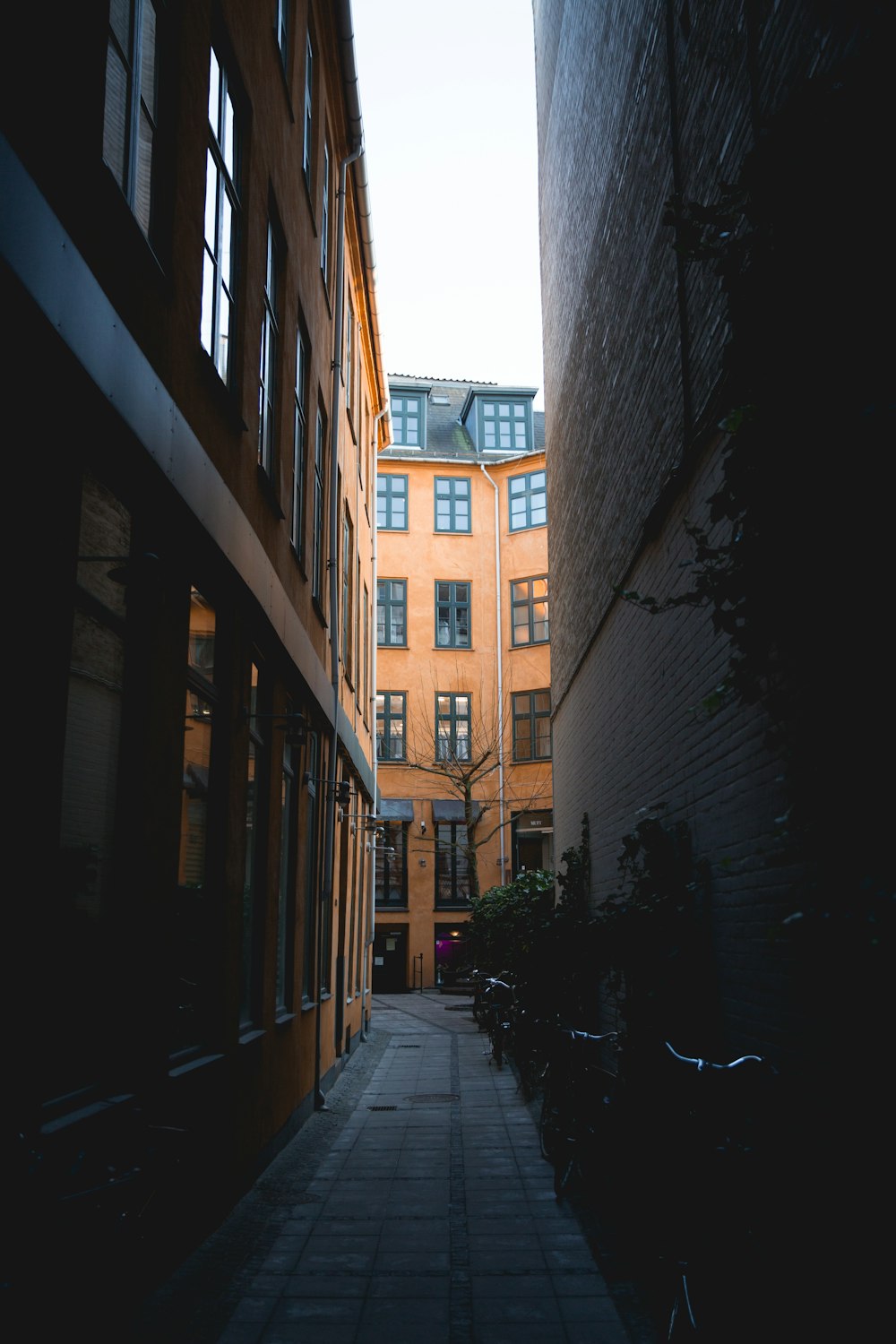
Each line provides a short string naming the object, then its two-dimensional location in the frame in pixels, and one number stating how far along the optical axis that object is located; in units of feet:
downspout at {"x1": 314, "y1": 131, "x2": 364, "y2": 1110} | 41.73
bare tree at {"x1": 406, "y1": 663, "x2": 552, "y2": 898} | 110.73
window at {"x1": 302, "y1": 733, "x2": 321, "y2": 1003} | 38.09
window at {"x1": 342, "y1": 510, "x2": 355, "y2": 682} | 53.62
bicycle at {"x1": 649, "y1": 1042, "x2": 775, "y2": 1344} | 13.79
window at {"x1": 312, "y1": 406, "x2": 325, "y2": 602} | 39.93
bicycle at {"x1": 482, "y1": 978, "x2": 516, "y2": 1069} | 46.91
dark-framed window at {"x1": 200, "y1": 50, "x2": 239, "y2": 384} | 22.59
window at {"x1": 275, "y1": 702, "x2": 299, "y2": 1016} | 33.12
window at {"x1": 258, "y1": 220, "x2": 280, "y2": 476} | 28.94
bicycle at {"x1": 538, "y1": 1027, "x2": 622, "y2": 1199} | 23.85
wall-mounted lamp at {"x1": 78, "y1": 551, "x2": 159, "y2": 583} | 16.47
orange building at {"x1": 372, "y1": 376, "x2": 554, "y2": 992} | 110.42
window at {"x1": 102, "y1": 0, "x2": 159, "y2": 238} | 16.15
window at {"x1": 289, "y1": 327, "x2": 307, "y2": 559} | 34.68
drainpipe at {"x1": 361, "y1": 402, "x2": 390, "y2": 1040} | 69.82
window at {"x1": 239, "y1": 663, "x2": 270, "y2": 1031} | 27.04
